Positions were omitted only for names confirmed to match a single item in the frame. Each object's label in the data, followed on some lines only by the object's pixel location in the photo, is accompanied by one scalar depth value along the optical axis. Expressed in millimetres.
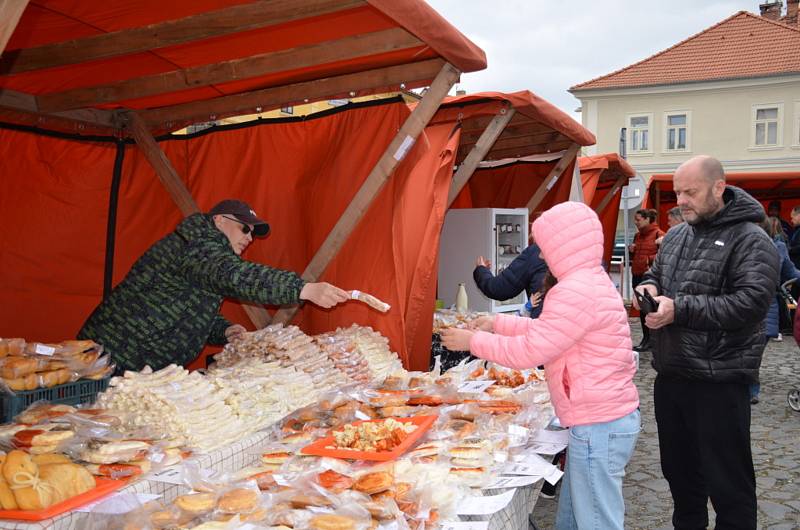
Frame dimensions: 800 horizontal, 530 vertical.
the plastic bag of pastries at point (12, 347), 3231
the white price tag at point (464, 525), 2115
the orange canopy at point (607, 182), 9734
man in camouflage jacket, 3664
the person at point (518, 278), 5316
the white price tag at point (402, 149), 4551
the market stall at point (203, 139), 3740
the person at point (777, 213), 11747
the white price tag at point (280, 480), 2359
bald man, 3170
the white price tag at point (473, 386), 3898
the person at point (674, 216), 8664
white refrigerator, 7949
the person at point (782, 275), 7379
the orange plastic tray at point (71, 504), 2068
